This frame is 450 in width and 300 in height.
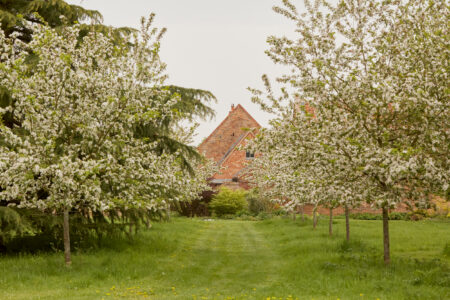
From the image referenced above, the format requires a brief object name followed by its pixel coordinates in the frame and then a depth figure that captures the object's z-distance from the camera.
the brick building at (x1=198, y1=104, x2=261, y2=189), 58.34
